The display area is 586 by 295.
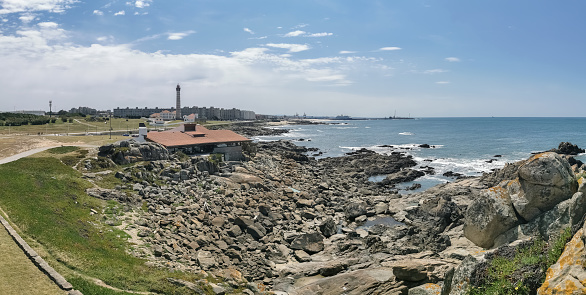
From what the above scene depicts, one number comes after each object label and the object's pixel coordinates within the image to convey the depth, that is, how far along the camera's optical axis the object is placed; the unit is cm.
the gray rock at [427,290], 1092
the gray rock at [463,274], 873
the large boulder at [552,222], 862
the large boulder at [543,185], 1070
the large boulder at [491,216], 1151
